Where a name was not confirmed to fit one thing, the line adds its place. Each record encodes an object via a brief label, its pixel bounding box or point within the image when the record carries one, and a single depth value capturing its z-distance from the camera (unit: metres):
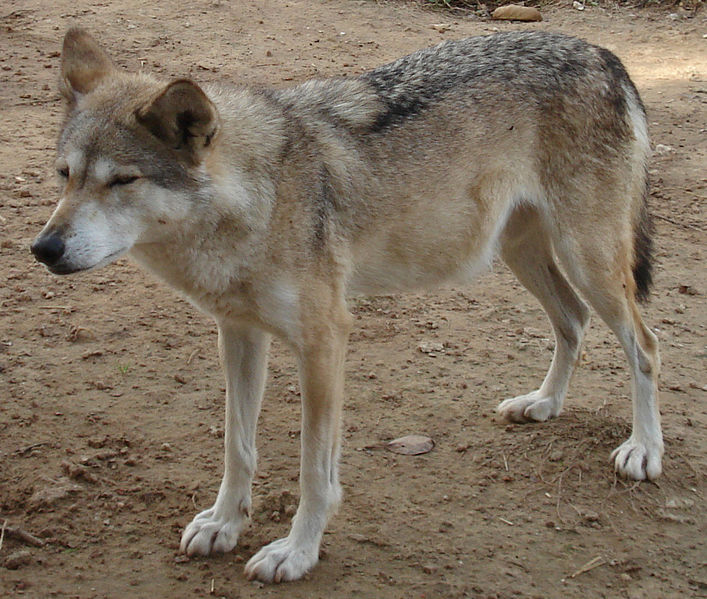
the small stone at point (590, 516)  3.99
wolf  3.24
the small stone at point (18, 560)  3.55
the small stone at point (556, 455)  4.41
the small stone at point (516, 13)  10.76
